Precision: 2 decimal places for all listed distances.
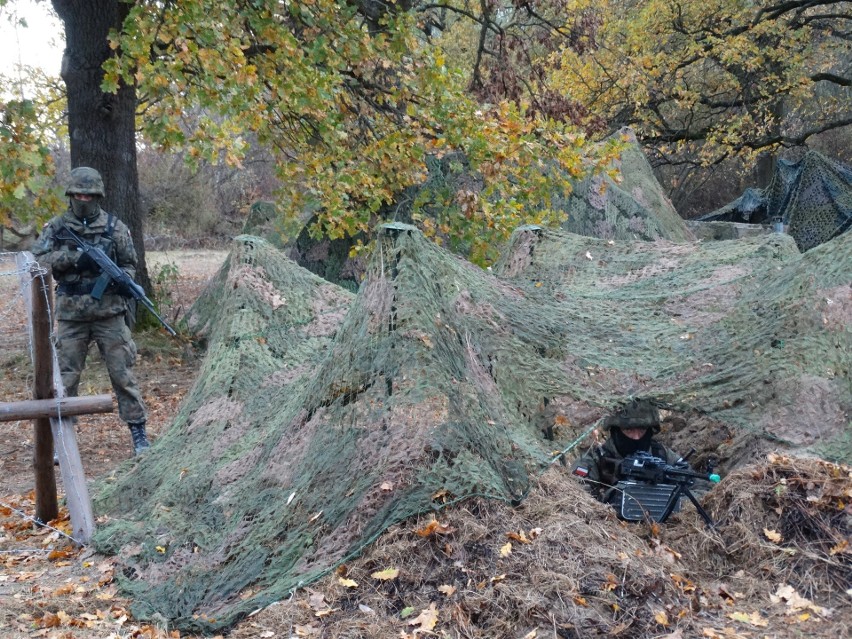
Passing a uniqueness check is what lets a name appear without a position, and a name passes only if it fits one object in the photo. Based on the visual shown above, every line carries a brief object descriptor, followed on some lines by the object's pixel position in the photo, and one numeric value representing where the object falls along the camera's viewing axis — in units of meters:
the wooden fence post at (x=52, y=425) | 5.58
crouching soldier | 5.05
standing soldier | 6.90
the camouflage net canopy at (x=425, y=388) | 4.27
